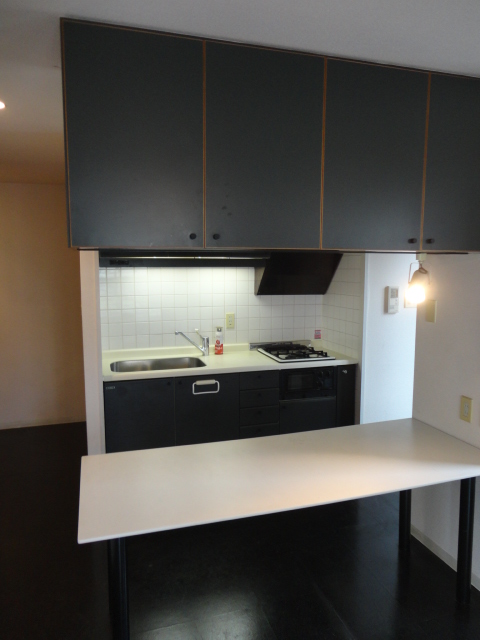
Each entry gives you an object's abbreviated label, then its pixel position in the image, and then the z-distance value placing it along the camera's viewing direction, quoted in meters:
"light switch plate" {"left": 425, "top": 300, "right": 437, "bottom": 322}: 2.50
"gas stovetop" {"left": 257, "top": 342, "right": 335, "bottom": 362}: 3.80
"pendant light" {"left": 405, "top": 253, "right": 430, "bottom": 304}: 2.33
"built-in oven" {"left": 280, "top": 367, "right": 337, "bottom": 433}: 3.74
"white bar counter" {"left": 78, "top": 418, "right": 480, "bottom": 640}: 1.58
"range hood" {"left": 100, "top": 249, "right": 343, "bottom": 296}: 3.61
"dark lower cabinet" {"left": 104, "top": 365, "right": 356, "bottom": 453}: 3.34
